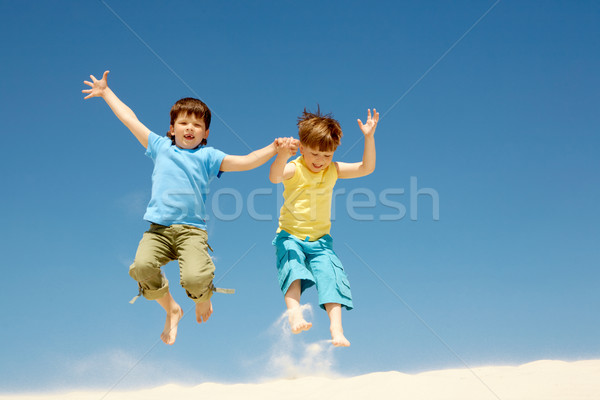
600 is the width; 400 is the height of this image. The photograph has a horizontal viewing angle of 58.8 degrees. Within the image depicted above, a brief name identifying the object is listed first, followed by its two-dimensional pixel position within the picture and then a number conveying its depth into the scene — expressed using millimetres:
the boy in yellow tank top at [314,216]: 5801
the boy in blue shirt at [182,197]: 5562
